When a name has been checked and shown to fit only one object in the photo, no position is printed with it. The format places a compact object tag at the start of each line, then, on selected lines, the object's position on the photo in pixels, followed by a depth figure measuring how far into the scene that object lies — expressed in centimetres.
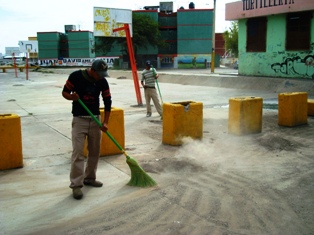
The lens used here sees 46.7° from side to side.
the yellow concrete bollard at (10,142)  570
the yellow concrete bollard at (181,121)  720
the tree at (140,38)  5075
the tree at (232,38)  5458
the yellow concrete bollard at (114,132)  653
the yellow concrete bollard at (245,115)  807
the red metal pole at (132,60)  1349
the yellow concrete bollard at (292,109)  888
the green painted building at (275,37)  1866
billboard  1723
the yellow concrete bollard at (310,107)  1035
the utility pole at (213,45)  3274
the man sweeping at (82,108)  461
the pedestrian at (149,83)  1074
